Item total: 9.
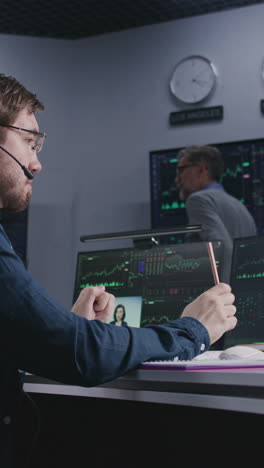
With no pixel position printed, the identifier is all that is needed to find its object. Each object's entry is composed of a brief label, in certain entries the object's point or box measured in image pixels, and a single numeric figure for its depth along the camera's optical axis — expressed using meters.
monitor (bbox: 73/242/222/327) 1.90
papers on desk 1.11
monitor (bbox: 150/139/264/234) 4.24
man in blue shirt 1.01
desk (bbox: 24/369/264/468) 1.07
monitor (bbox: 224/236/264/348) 1.79
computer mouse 1.24
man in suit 3.23
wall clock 4.54
